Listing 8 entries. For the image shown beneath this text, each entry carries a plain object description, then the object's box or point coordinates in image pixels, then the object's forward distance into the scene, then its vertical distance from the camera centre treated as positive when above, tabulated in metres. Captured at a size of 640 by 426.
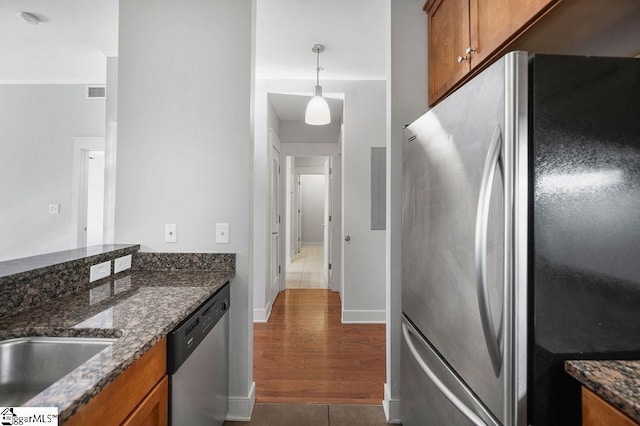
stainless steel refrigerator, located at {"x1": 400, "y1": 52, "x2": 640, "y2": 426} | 0.80 -0.02
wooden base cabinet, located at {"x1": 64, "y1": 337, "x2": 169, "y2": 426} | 0.69 -0.49
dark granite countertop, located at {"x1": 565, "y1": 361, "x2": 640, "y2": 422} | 0.63 -0.37
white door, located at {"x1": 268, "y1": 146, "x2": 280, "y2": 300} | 3.86 -0.07
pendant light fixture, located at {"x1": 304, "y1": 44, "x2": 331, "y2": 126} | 2.66 +0.96
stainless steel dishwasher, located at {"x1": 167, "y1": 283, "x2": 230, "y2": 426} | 1.09 -0.64
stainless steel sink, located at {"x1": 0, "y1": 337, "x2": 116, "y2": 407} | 0.90 -0.44
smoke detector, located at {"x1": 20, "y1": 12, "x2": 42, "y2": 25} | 2.41 +1.61
